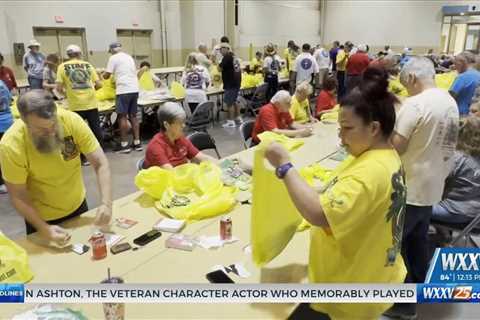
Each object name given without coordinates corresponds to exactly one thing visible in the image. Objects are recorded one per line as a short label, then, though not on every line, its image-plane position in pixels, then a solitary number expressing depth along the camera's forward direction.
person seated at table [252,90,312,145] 3.85
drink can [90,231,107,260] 1.74
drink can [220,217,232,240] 1.92
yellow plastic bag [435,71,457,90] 6.84
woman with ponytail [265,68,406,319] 1.18
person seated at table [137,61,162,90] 6.75
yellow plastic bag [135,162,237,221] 2.18
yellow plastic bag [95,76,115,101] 6.10
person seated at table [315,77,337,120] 5.21
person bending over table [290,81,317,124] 4.42
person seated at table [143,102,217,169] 2.67
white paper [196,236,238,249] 1.86
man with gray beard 1.81
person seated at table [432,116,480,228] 2.55
